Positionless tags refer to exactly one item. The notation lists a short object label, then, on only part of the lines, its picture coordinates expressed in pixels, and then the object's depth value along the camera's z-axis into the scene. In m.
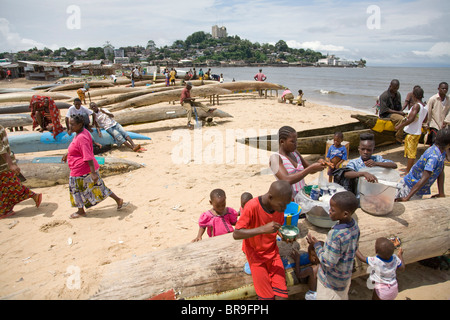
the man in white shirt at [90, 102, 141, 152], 7.46
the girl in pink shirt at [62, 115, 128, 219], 4.00
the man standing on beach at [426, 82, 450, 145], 5.68
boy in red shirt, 2.01
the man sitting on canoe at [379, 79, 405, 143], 6.39
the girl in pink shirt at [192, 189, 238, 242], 3.07
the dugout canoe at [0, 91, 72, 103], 16.25
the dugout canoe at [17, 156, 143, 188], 5.59
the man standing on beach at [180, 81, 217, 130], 10.32
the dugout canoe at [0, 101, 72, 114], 12.45
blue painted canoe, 6.99
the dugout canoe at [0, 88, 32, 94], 20.21
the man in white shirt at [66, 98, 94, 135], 6.72
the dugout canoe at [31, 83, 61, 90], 23.53
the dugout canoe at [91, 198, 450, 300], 2.20
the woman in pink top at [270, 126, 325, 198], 2.68
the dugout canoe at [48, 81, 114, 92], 22.34
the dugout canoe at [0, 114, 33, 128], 9.97
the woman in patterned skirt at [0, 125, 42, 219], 4.19
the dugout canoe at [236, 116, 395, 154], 6.00
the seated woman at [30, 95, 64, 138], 7.36
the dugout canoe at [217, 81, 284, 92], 17.44
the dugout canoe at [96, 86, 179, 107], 13.21
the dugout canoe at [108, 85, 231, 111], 12.09
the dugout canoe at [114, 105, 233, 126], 9.91
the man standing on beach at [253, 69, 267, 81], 20.12
